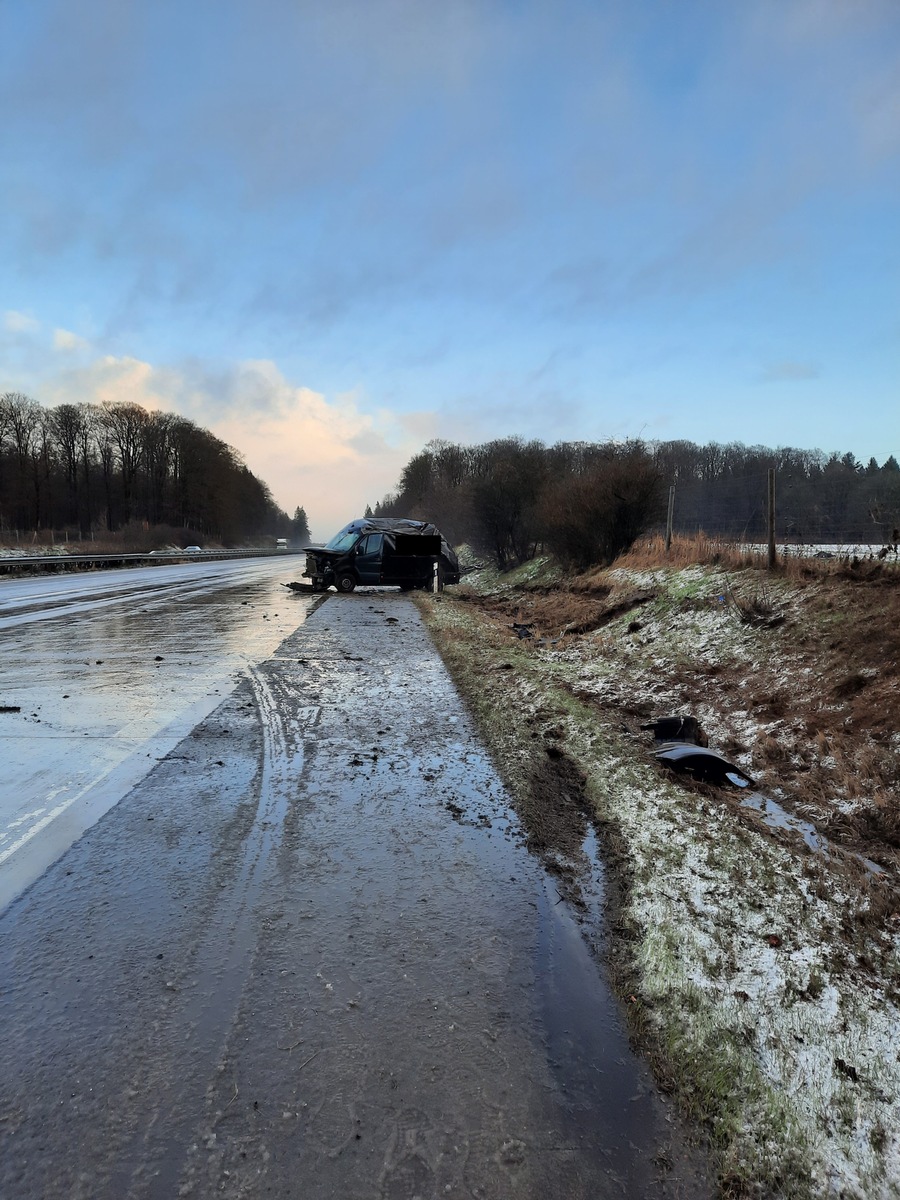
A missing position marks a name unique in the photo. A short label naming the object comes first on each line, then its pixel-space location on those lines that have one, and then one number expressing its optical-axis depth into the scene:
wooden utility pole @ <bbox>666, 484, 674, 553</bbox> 16.02
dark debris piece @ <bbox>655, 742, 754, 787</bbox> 5.38
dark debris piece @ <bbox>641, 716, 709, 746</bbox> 6.27
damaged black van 21.98
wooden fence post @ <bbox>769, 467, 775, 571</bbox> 10.73
